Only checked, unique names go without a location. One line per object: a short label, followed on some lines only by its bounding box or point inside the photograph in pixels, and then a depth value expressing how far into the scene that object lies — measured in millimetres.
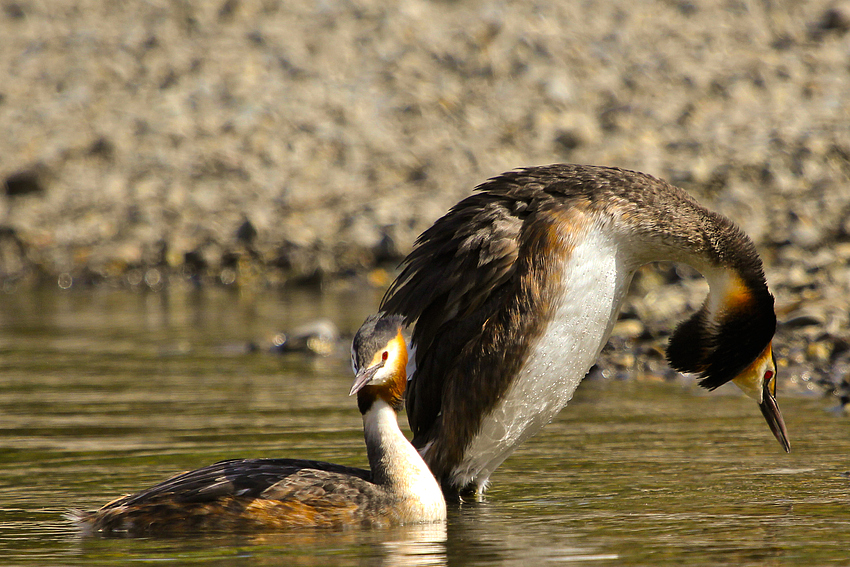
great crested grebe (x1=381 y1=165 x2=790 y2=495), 14492
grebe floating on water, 12969
